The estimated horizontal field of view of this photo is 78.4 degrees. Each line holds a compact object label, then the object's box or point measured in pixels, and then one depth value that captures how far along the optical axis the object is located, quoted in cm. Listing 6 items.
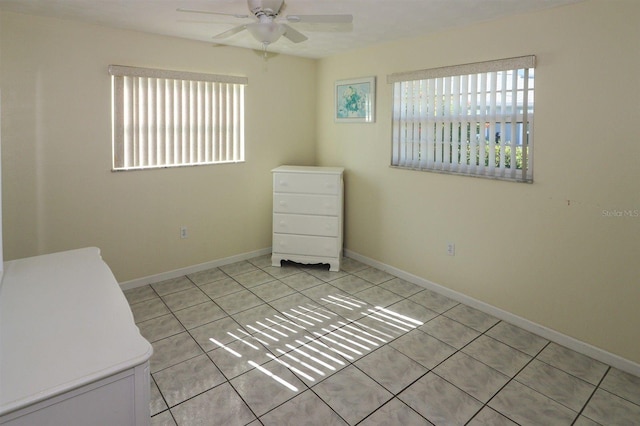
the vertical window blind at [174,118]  353
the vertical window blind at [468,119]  296
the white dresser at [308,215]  417
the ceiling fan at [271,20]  223
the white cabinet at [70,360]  111
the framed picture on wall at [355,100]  416
